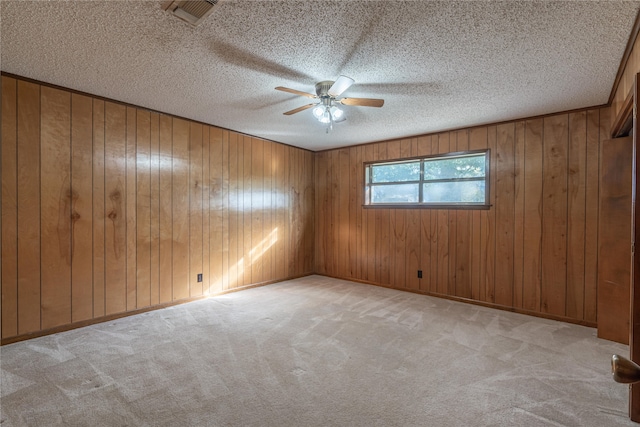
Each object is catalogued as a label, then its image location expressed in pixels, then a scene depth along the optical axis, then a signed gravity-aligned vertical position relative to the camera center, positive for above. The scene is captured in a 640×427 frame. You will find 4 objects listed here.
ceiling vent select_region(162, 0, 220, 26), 1.72 +1.22
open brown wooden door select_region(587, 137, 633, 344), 2.81 -0.26
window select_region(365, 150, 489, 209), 4.07 +0.49
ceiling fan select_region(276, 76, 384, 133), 2.47 +1.04
